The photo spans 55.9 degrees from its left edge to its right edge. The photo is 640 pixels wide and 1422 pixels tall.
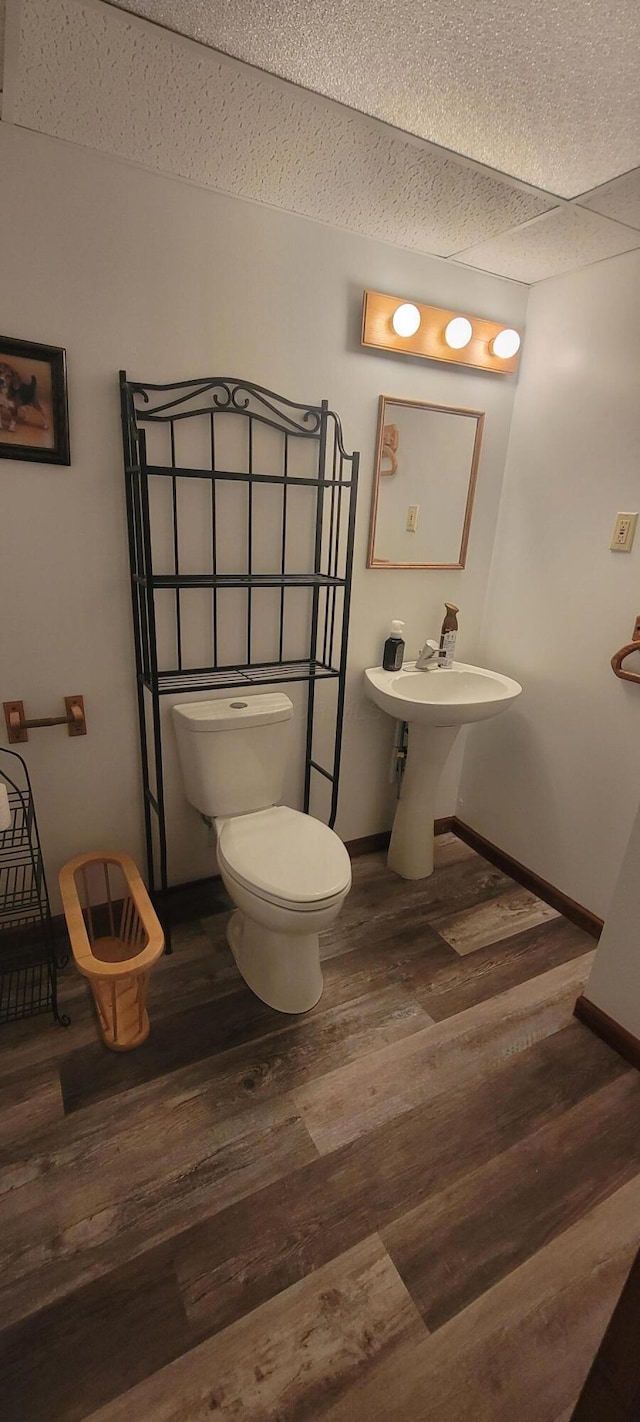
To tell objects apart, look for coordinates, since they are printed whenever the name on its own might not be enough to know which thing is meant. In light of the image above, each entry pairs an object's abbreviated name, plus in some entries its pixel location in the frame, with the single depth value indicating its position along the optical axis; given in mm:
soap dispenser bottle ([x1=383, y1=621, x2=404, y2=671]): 2145
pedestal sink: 1954
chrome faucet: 2154
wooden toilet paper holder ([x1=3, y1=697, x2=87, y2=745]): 1645
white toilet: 1540
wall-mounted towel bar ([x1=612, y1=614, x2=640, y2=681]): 1790
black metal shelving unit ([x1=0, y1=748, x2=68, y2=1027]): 1685
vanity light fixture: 1798
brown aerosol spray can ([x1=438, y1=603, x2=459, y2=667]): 2203
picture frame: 1438
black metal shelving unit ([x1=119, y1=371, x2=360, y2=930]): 1641
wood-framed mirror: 2004
